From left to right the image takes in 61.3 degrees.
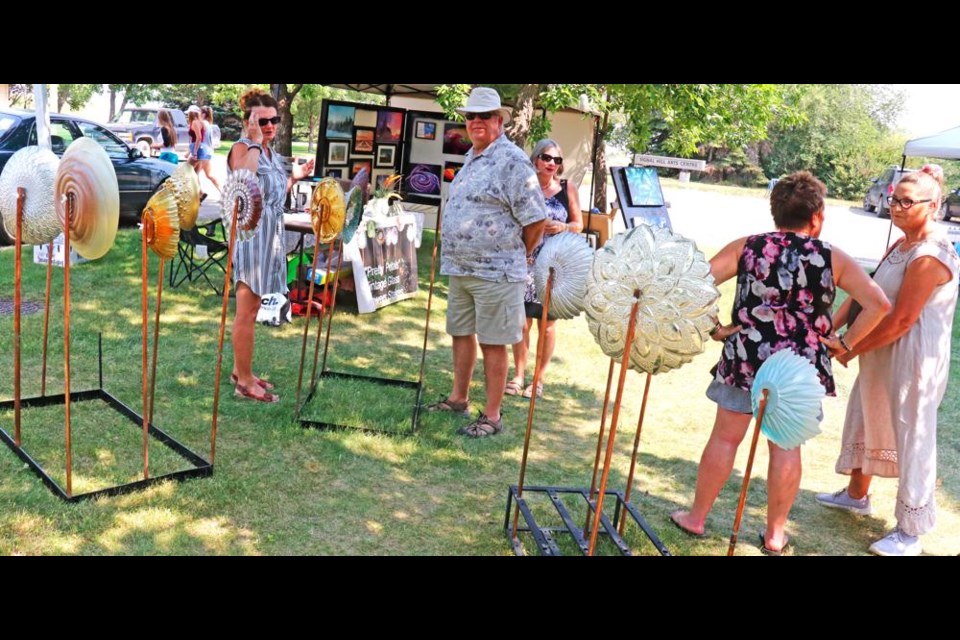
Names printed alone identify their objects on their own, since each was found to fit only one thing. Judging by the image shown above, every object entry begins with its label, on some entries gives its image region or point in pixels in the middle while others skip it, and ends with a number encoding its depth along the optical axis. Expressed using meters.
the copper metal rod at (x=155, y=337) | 3.25
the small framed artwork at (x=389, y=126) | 10.18
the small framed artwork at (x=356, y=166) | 9.77
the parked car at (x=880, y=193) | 22.28
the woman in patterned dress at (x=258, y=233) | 4.14
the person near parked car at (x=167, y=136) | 12.68
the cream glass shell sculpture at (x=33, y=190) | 3.46
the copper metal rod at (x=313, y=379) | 4.51
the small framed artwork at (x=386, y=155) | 10.33
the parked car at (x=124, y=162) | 9.99
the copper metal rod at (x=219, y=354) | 3.41
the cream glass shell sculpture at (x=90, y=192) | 3.19
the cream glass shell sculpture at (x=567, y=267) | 3.53
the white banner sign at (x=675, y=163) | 8.43
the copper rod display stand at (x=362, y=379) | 4.25
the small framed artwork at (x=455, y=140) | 10.41
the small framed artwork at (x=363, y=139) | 9.76
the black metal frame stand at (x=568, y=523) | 3.00
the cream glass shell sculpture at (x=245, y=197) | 3.67
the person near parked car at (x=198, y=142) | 10.14
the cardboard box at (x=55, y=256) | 7.15
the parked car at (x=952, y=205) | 19.55
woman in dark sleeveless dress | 4.77
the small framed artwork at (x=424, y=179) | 10.64
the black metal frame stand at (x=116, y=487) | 3.30
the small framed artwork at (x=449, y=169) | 10.18
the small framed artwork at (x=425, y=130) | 10.55
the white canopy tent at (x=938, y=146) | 9.86
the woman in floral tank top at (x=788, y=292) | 2.94
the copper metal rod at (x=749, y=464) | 2.27
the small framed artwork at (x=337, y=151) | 9.41
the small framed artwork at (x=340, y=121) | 9.30
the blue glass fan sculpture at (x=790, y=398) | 2.31
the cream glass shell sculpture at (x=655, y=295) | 2.42
